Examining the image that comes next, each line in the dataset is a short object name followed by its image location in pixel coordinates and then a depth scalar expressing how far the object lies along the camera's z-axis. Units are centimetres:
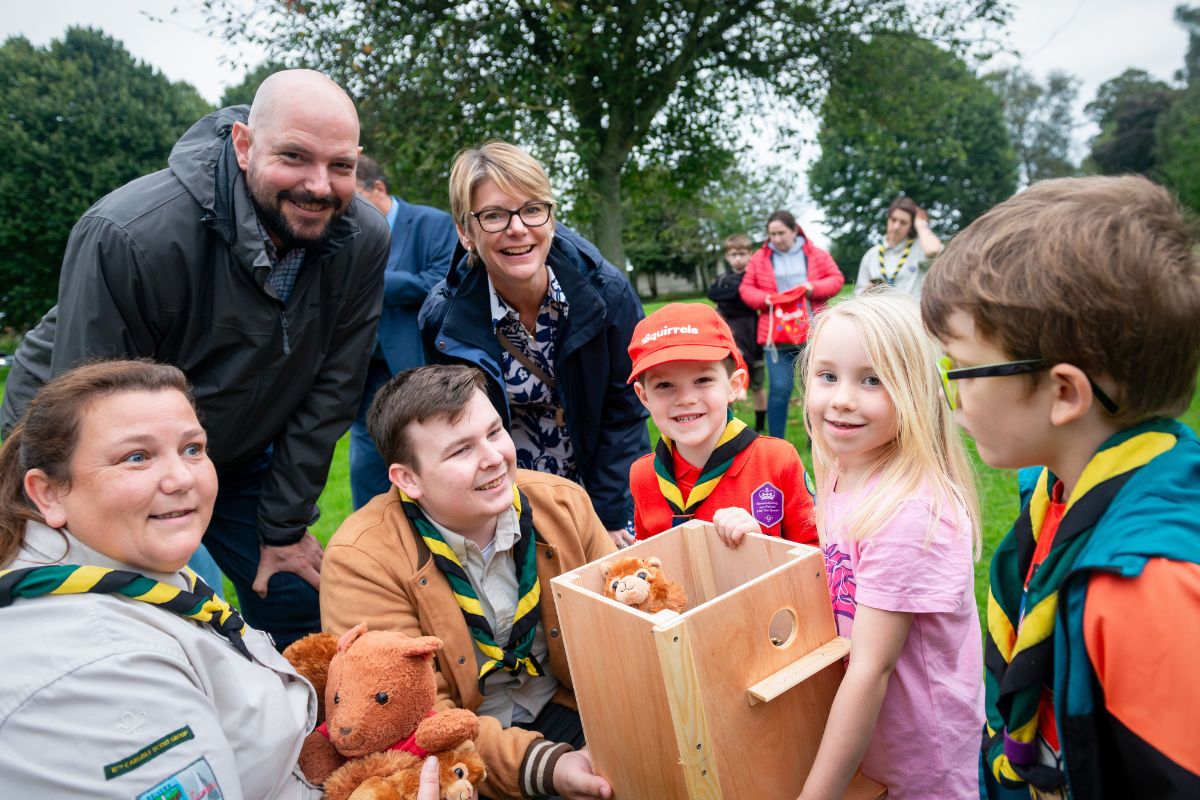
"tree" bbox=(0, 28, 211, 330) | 2362
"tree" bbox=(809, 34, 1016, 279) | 4572
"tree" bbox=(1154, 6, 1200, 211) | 3231
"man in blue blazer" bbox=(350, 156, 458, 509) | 444
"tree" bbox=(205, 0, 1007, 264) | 1004
